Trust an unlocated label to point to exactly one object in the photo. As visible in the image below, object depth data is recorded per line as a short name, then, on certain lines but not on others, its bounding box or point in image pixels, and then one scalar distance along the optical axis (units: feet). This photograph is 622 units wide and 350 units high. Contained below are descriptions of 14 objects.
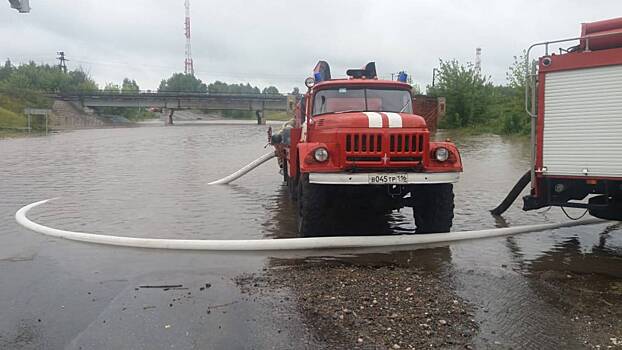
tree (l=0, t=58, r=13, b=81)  337.66
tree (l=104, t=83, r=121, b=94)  382.85
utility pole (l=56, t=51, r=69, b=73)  349.20
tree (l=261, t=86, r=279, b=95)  420.15
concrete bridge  242.78
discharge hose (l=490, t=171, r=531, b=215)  26.98
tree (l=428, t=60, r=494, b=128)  145.28
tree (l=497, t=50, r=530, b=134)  126.40
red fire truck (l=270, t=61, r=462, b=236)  22.82
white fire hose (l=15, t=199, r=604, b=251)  22.13
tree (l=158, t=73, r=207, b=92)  408.67
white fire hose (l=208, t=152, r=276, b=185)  46.47
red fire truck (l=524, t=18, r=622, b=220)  20.92
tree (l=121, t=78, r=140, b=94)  428.07
